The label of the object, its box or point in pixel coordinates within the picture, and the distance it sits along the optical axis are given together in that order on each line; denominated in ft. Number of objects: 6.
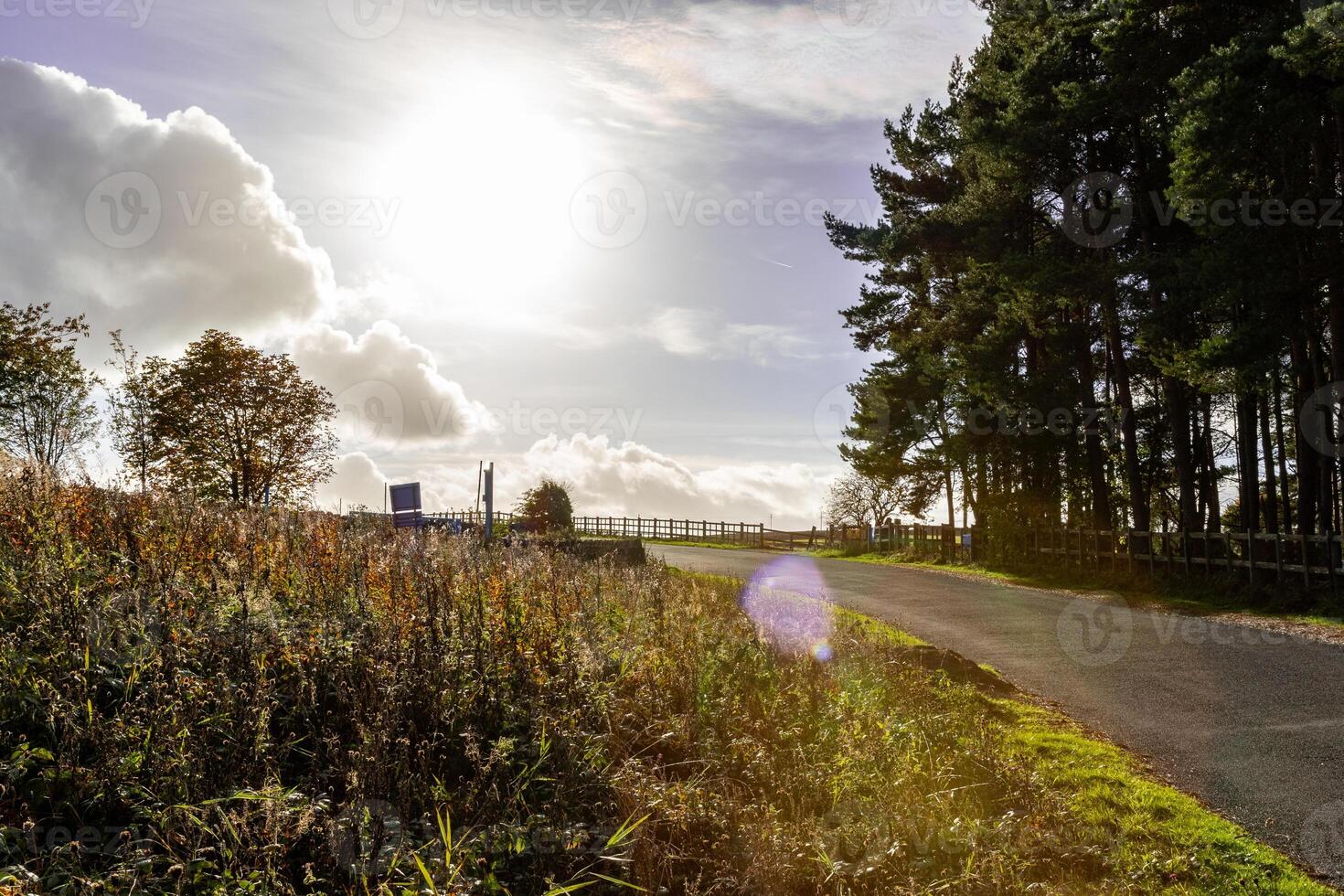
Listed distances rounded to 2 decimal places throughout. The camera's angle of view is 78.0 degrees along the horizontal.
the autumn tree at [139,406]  86.48
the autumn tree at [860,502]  168.67
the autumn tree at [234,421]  93.45
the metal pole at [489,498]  63.19
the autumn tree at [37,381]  98.73
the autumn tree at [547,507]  80.02
